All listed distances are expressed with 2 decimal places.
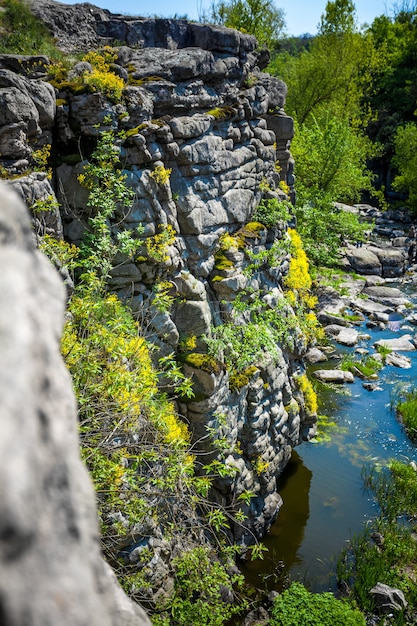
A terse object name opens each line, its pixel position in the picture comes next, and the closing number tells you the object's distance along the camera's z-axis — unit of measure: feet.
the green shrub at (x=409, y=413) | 48.32
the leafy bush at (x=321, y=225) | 67.87
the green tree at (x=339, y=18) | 97.86
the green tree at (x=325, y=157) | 73.00
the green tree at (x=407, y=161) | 127.54
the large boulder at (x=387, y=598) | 30.19
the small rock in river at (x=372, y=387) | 55.88
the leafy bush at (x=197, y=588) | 22.27
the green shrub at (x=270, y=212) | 38.19
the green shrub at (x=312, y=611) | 27.20
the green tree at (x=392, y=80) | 152.46
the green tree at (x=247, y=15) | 83.30
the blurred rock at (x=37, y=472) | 4.06
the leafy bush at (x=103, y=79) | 26.53
